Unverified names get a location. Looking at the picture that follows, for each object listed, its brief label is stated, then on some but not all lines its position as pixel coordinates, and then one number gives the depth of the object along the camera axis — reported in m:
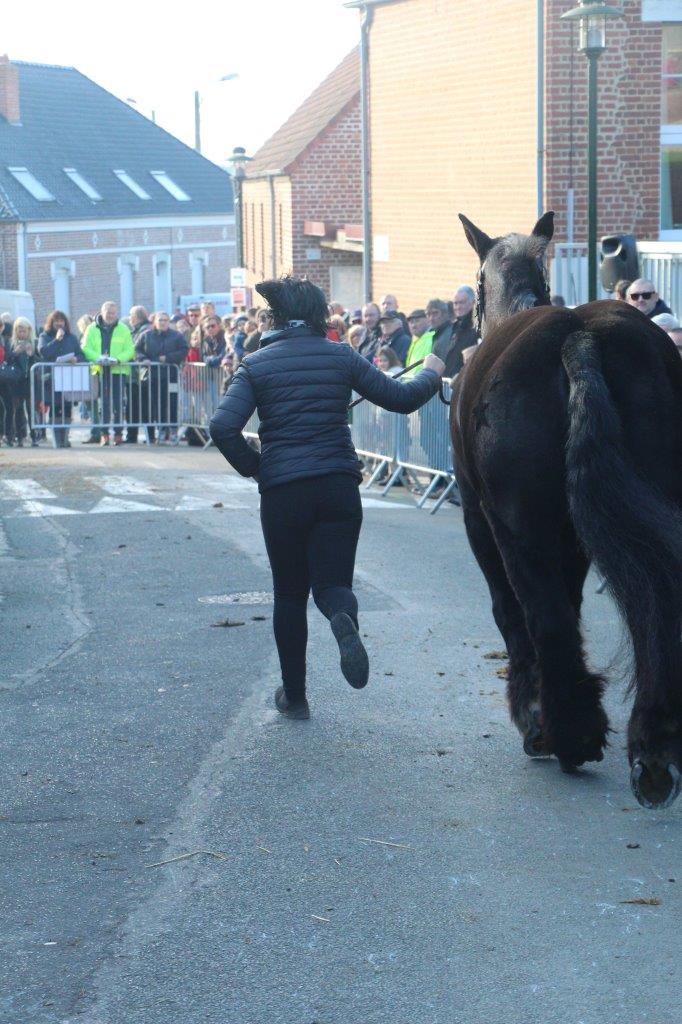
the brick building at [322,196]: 38.62
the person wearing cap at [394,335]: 16.69
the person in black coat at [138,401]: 22.16
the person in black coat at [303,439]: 6.71
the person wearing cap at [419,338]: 15.40
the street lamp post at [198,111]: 46.59
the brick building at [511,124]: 19.50
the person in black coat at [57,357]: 22.19
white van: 42.31
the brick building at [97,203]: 57.16
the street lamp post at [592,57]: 14.90
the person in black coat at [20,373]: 22.41
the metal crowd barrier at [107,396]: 22.06
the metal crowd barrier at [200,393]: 21.05
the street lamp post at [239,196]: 42.16
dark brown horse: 5.20
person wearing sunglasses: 11.93
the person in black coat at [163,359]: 22.06
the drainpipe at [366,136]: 25.56
